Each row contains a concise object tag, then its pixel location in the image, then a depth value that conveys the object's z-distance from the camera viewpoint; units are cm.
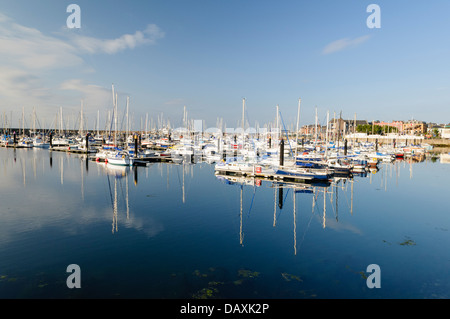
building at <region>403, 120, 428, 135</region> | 18838
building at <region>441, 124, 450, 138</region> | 16772
